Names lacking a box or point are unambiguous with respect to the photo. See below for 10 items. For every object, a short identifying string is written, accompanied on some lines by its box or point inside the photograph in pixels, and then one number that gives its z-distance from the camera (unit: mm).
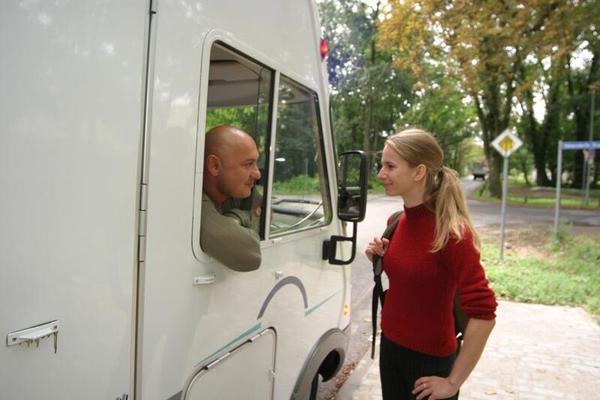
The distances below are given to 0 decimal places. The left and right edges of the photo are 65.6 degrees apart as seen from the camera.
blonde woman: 1721
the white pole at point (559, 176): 9230
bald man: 1604
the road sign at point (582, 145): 9609
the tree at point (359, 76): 25312
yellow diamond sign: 8336
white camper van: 1010
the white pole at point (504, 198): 8352
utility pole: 22458
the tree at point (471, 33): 10430
